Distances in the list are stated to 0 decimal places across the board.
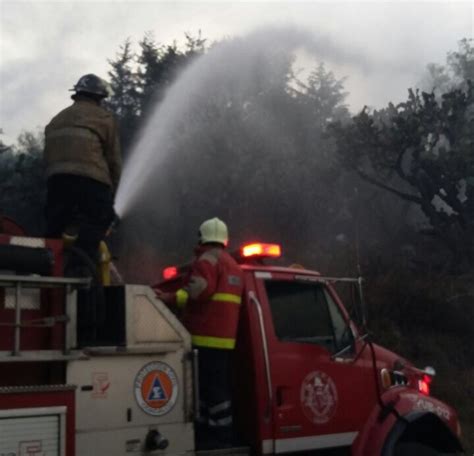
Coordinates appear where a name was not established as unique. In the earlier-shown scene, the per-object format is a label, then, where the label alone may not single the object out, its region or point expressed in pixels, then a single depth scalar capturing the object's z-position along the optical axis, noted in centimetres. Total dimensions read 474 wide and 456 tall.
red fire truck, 405
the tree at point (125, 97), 2100
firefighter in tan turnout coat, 520
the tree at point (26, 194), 1716
